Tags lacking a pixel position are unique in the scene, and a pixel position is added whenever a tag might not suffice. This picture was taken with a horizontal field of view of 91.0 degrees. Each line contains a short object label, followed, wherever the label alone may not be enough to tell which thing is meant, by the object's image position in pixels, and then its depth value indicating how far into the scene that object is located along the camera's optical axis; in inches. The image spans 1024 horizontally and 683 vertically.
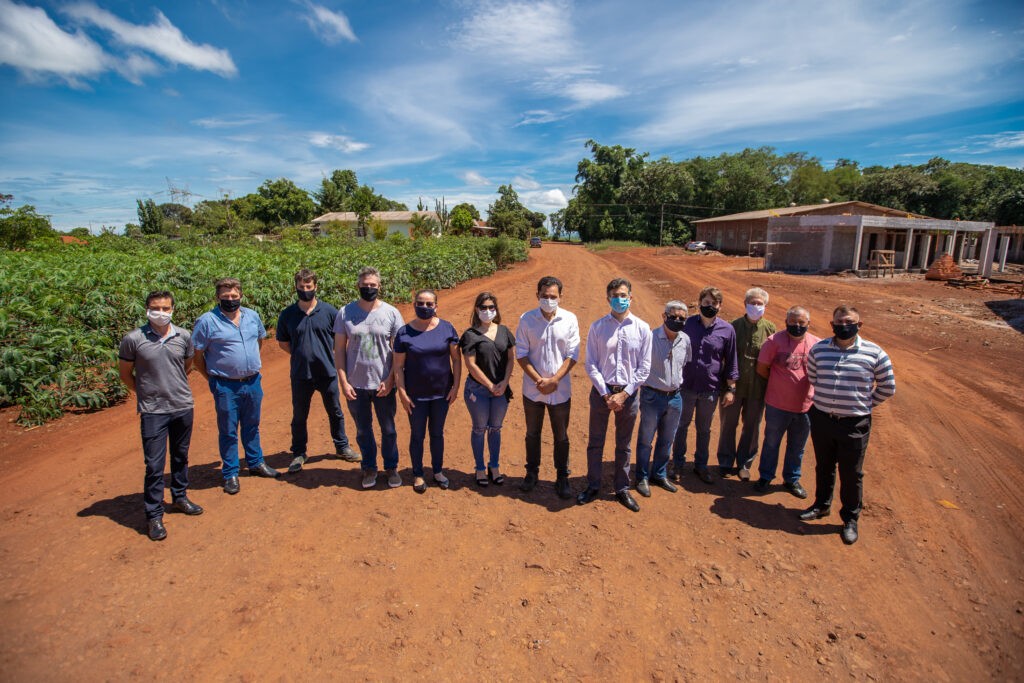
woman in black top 172.2
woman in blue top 169.5
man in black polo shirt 193.8
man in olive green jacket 191.8
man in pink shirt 177.0
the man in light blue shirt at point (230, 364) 176.2
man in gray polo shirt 153.3
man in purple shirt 183.6
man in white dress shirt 171.2
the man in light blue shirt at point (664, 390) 175.2
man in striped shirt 158.4
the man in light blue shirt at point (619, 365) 170.7
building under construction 920.9
